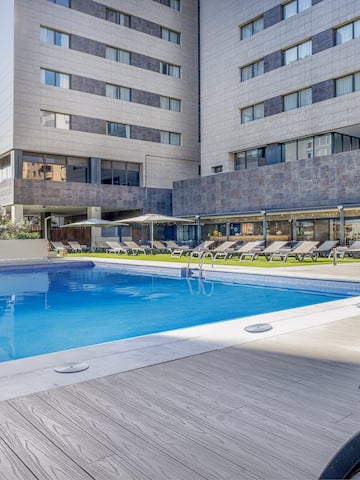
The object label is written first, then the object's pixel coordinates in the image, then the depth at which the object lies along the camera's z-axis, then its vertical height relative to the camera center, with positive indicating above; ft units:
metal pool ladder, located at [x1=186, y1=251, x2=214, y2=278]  43.69 -3.51
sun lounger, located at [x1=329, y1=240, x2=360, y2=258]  60.06 -2.14
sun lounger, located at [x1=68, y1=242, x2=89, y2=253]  88.88 -2.19
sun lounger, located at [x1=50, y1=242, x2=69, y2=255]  79.02 -1.98
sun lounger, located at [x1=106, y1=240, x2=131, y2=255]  81.20 -2.27
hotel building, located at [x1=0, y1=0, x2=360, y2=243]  72.95 +24.76
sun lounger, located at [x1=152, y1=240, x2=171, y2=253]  81.43 -1.97
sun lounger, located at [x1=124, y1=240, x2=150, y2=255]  81.35 -1.97
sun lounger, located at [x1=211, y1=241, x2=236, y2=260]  66.95 -2.18
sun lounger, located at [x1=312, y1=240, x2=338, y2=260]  62.75 -2.02
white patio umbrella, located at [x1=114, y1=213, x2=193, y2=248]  75.87 +3.00
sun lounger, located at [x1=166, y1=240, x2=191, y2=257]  75.46 -2.25
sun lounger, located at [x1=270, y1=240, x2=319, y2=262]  59.52 -2.16
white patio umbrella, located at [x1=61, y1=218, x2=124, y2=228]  83.56 +2.64
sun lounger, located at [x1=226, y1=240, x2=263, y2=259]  64.54 -1.84
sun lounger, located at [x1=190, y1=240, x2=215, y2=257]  64.68 -1.50
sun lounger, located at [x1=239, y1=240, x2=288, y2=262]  62.20 -2.20
